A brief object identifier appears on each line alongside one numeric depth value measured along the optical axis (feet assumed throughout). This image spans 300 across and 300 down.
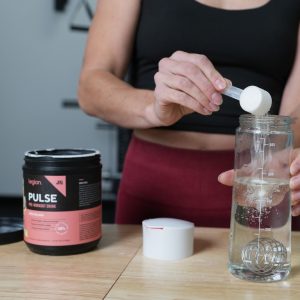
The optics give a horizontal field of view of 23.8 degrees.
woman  4.16
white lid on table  3.14
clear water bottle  2.92
